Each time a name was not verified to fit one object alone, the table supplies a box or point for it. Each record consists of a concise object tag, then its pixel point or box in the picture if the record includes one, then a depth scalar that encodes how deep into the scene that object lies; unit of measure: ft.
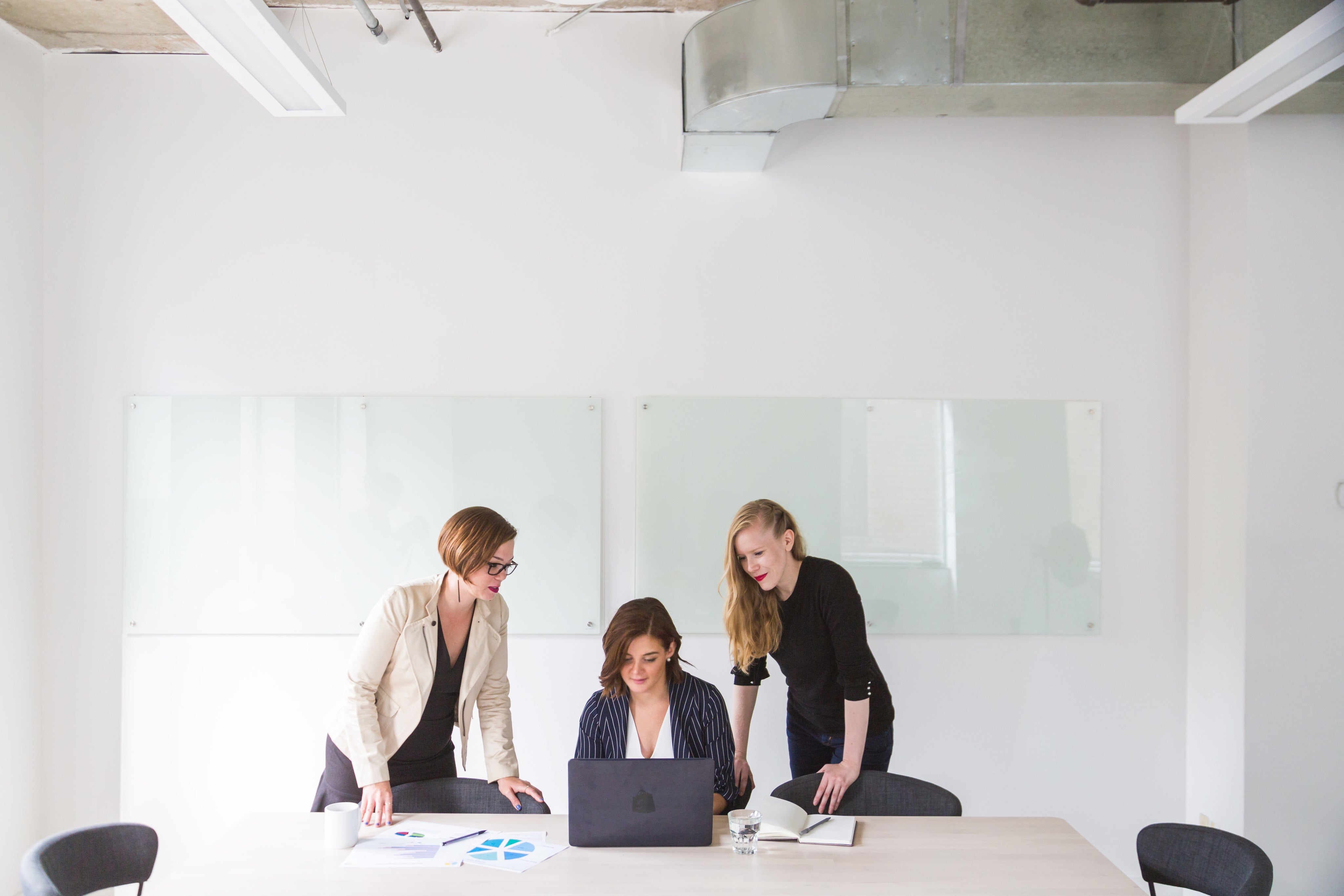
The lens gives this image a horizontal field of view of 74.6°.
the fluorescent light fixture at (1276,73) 6.61
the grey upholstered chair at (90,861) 6.58
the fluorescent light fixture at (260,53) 6.25
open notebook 7.43
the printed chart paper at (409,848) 7.00
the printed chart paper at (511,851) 7.01
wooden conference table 6.60
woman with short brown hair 8.27
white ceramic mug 7.27
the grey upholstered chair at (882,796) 8.44
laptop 7.14
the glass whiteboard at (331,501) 11.66
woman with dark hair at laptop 8.25
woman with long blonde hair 8.79
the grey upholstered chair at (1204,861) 6.83
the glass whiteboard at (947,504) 11.78
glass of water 7.17
